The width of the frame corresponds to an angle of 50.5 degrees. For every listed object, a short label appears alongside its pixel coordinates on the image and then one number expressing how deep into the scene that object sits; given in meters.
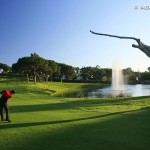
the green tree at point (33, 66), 47.72
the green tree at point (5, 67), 74.07
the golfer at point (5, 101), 8.89
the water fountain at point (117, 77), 60.39
